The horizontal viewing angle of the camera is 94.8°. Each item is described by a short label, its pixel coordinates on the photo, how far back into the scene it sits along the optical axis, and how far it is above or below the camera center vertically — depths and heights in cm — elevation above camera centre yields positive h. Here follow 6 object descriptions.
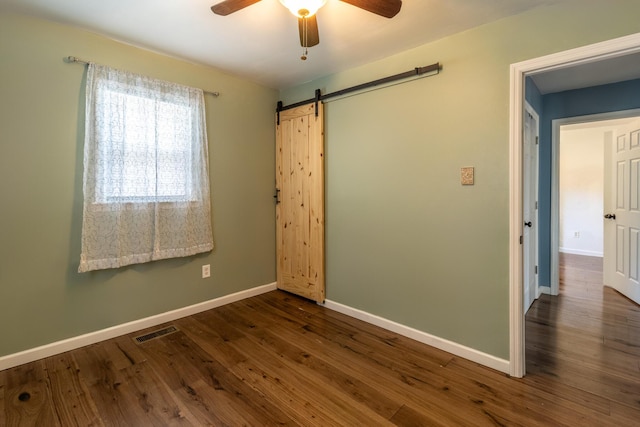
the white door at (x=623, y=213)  312 -8
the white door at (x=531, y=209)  311 -3
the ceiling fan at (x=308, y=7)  148 +104
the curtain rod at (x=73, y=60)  218 +113
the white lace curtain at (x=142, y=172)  229 +33
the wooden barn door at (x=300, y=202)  314 +8
